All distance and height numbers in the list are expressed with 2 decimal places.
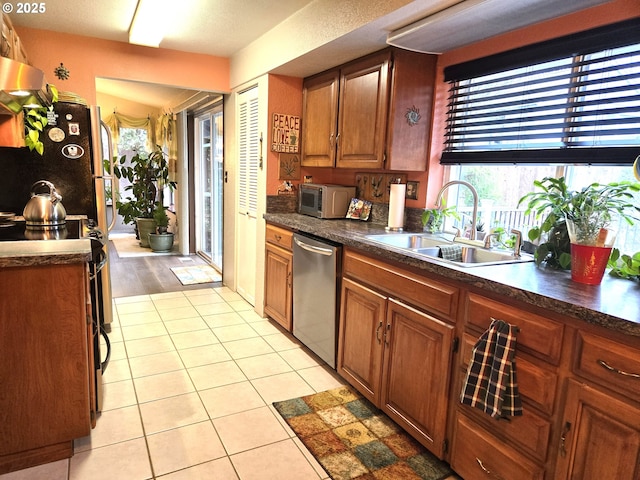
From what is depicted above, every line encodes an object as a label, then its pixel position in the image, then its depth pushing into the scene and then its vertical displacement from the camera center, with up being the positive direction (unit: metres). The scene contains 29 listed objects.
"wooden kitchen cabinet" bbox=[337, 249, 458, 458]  1.82 -0.84
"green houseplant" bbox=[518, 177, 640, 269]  1.55 -0.11
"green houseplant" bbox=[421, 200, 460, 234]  2.65 -0.24
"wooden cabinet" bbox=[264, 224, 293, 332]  3.19 -0.83
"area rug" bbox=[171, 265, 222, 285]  4.82 -1.27
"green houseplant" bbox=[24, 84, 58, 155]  2.80 +0.28
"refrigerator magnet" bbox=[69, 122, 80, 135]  3.03 +0.27
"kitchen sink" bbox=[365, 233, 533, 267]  2.02 -0.38
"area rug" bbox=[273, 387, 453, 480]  1.84 -1.29
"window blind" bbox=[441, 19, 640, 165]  1.78 +0.40
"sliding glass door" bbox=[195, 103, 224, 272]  5.35 -0.21
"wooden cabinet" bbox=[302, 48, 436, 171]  2.58 +0.43
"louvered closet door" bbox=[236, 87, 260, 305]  3.76 -0.17
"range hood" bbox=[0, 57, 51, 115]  1.80 +0.36
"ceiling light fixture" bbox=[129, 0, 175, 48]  2.72 +1.04
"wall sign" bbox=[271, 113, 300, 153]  3.49 +0.33
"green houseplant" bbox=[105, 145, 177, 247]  6.54 -0.31
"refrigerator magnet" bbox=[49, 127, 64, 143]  2.98 +0.21
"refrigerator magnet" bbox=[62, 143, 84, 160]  3.04 +0.10
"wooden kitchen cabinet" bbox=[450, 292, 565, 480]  1.38 -0.79
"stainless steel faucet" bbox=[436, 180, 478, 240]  2.26 -0.14
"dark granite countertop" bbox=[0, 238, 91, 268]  1.67 -0.36
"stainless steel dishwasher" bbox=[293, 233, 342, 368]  2.60 -0.80
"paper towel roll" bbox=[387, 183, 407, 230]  2.76 -0.19
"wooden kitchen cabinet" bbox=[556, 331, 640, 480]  1.16 -0.67
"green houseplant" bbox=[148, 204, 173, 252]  6.31 -1.01
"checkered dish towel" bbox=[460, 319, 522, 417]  1.47 -0.69
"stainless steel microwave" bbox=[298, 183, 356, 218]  3.27 -0.20
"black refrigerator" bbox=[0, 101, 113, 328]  2.98 -0.01
